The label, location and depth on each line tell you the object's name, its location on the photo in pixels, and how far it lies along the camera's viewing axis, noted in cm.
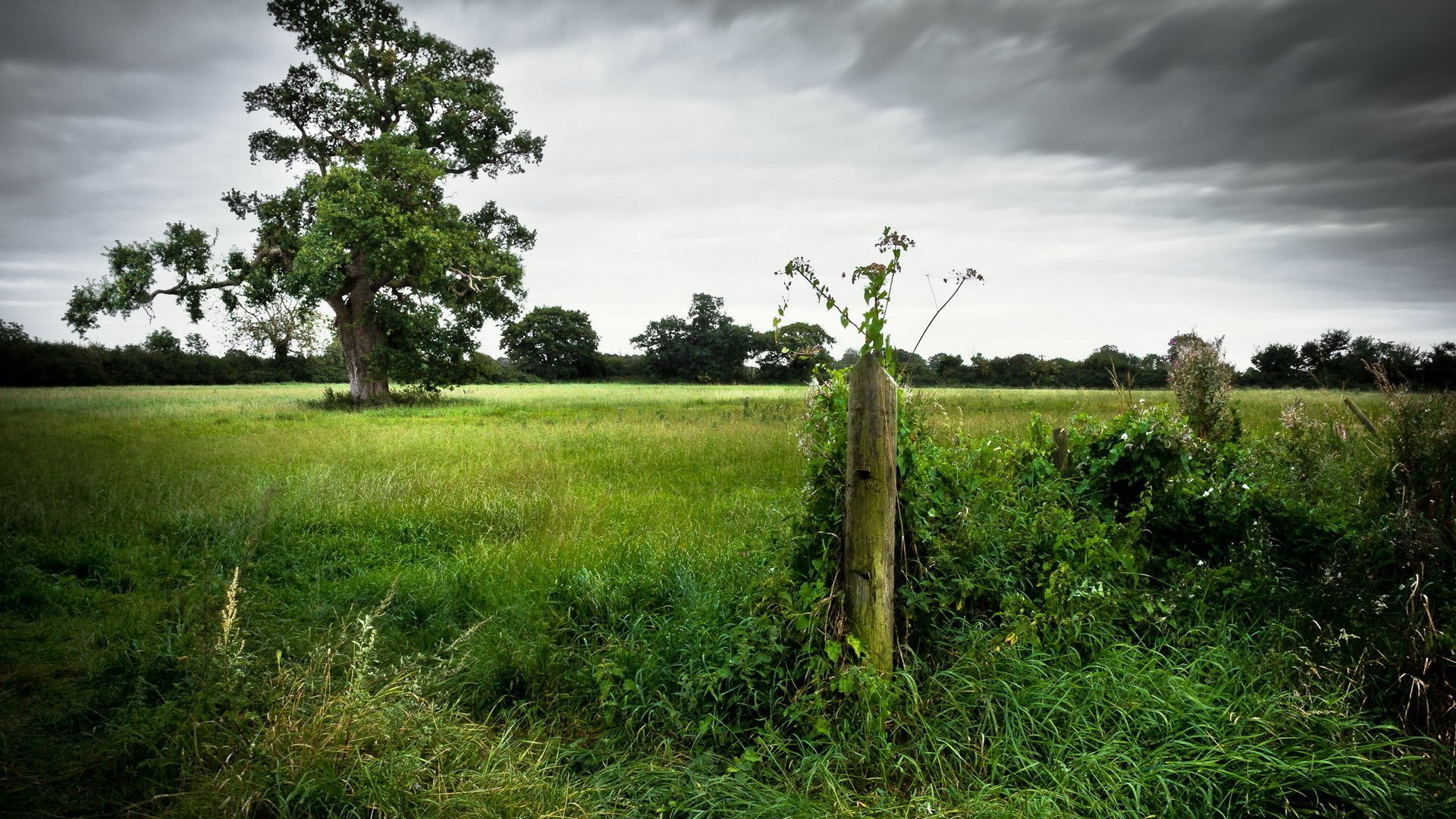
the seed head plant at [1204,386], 852
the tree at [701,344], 8894
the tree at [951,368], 6272
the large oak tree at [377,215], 2256
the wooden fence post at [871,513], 387
